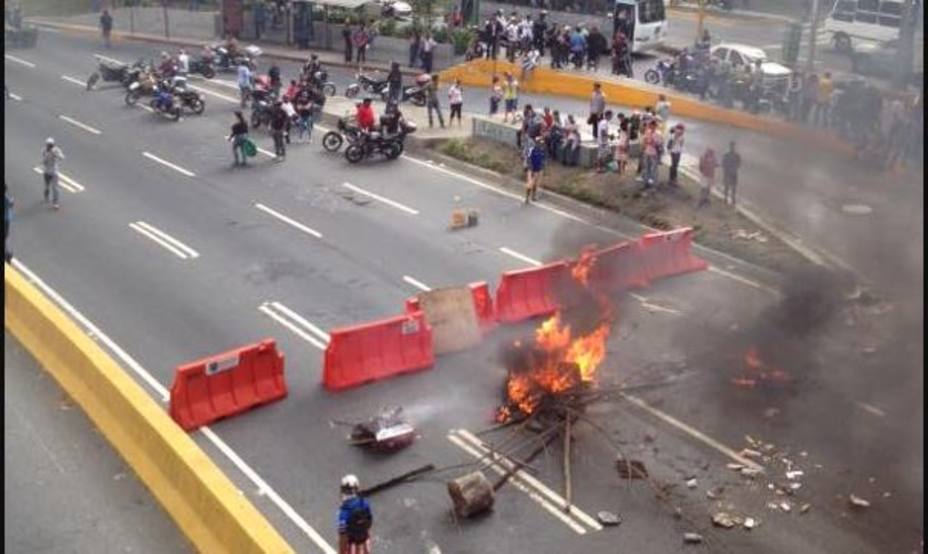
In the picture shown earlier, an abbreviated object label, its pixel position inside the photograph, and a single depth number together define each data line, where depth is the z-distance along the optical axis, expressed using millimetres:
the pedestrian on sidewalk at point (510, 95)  29469
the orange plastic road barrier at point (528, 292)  16875
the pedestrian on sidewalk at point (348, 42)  39250
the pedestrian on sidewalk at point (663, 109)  26359
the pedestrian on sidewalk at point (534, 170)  23406
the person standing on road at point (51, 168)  21969
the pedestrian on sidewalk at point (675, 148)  23141
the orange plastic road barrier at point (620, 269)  17953
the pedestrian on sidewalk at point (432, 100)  29750
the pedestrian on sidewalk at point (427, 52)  36750
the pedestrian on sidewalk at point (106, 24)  43344
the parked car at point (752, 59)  28672
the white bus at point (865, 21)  33781
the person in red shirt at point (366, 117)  27344
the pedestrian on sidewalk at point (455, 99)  29859
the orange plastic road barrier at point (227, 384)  13328
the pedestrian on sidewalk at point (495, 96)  30250
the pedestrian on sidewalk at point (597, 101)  27731
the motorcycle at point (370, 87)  33656
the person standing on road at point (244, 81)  32219
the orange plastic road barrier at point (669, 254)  18922
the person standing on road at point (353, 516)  9750
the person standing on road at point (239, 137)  26344
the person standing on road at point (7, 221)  18594
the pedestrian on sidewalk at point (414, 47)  37375
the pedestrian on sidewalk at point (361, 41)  38750
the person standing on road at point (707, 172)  21906
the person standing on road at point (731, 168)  21406
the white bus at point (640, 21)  37094
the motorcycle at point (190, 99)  32094
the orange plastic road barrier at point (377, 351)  14531
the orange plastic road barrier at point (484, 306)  16500
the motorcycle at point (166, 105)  31516
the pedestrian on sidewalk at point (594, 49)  35000
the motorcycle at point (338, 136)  27719
